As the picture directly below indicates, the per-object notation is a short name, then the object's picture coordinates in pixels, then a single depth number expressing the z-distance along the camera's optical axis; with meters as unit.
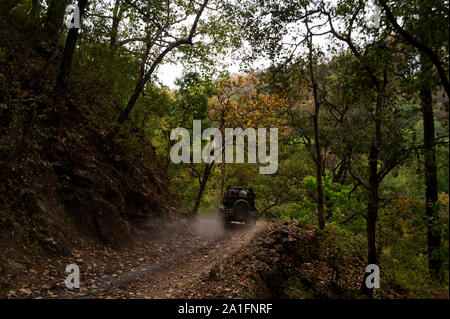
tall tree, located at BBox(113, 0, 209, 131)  12.81
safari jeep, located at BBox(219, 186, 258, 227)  16.55
